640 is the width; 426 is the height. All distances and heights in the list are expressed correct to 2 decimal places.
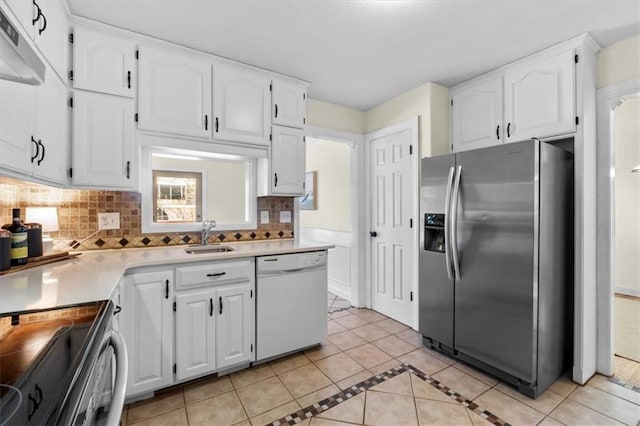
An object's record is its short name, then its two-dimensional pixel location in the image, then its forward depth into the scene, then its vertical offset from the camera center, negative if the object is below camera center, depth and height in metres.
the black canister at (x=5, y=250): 1.44 -0.18
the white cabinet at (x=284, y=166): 2.64 +0.43
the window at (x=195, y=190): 2.40 +0.20
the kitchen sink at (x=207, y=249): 2.27 -0.29
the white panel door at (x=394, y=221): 3.01 -0.09
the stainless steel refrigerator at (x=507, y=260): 1.88 -0.33
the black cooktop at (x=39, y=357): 0.50 -0.33
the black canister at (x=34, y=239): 1.70 -0.15
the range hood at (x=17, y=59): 0.82 +0.49
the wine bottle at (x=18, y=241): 1.54 -0.15
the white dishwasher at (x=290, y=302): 2.22 -0.71
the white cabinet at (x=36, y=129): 1.19 +0.40
